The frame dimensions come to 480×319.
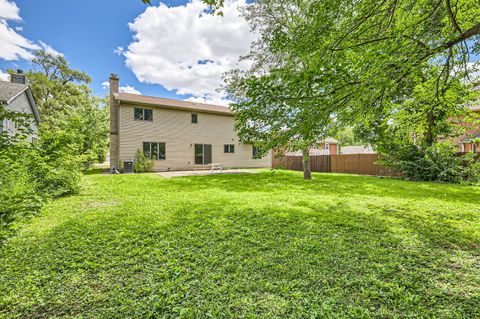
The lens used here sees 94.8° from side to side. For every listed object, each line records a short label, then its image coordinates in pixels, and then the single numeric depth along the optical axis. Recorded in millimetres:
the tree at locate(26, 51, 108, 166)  24391
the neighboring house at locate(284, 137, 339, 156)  33425
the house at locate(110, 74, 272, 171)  15219
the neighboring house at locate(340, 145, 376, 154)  33356
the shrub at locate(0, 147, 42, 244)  2066
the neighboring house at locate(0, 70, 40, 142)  13837
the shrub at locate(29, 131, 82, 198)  5996
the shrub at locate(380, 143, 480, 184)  10234
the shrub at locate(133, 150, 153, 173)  14766
